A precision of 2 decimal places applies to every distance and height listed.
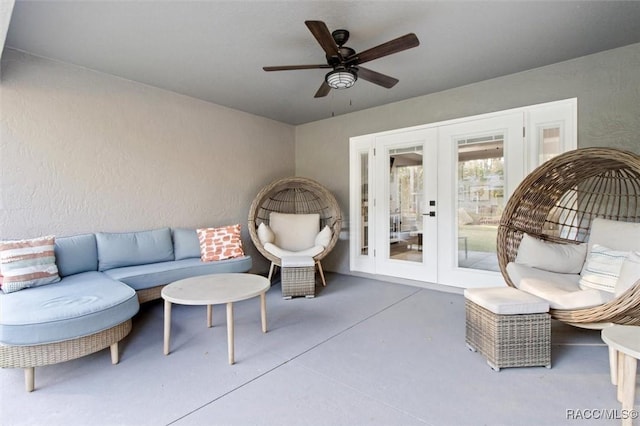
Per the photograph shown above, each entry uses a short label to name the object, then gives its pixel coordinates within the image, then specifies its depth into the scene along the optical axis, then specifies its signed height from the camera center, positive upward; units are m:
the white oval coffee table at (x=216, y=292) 2.09 -0.64
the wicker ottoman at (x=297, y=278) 3.53 -0.85
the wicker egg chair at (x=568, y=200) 2.75 +0.01
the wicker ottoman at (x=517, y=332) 1.99 -0.86
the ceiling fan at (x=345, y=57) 1.95 +1.07
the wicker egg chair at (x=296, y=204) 4.07 +0.01
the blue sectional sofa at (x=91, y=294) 1.80 -0.64
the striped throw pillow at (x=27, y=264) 2.31 -0.44
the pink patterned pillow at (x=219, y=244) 3.53 -0.45
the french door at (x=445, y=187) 3.29 +0.21
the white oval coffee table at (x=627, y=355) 1.36 -0.68
